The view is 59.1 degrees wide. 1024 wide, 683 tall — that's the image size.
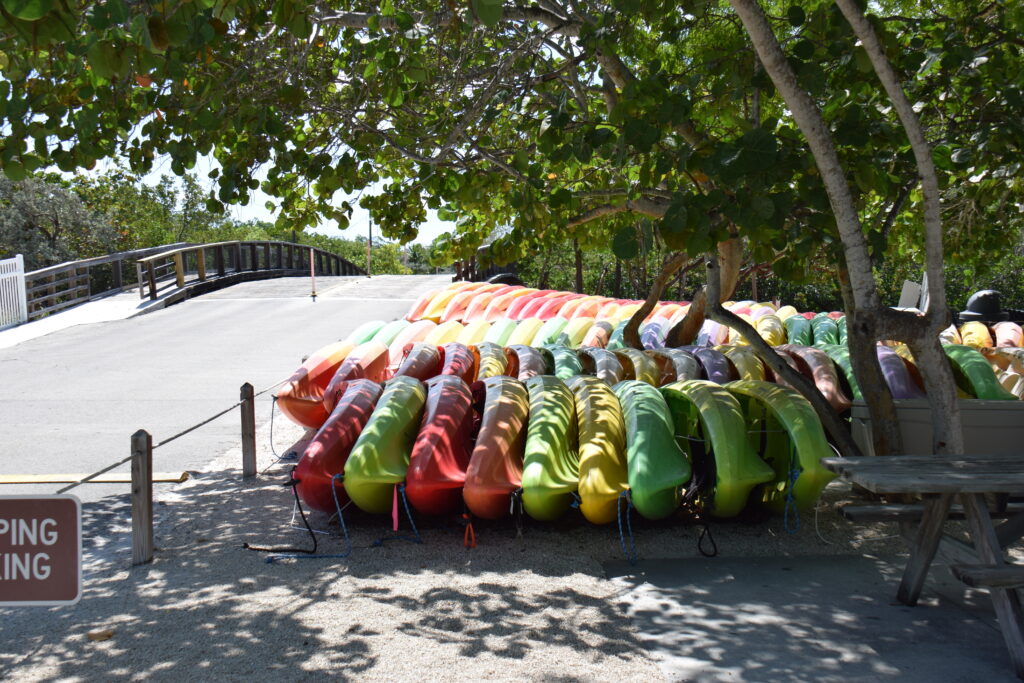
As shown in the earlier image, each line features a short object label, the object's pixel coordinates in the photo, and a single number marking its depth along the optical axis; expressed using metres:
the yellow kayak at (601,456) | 6.16
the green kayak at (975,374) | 7.65
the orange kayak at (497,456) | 6.22
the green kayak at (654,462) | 6.05
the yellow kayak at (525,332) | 11.92
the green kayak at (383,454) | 6.38
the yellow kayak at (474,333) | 11.93
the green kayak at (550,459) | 6.16
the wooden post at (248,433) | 8.11
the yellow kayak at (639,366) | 8.67
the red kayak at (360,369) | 8.06
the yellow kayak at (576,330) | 11.71
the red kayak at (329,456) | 6.52
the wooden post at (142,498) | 5.77
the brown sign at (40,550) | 2.86
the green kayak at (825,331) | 11.37
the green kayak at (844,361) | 7.91
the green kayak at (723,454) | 6.21
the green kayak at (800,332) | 11.68
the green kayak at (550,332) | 11.69
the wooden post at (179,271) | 24.08
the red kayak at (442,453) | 6.33
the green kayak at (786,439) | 6.21
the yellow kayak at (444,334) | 11.28
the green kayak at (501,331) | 11.84
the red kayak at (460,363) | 8.72
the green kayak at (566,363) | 8.95
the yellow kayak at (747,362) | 8.45
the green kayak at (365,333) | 10.67
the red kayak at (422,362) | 8.76
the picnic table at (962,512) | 4.17
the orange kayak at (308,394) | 8.33
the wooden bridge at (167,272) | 21.58
